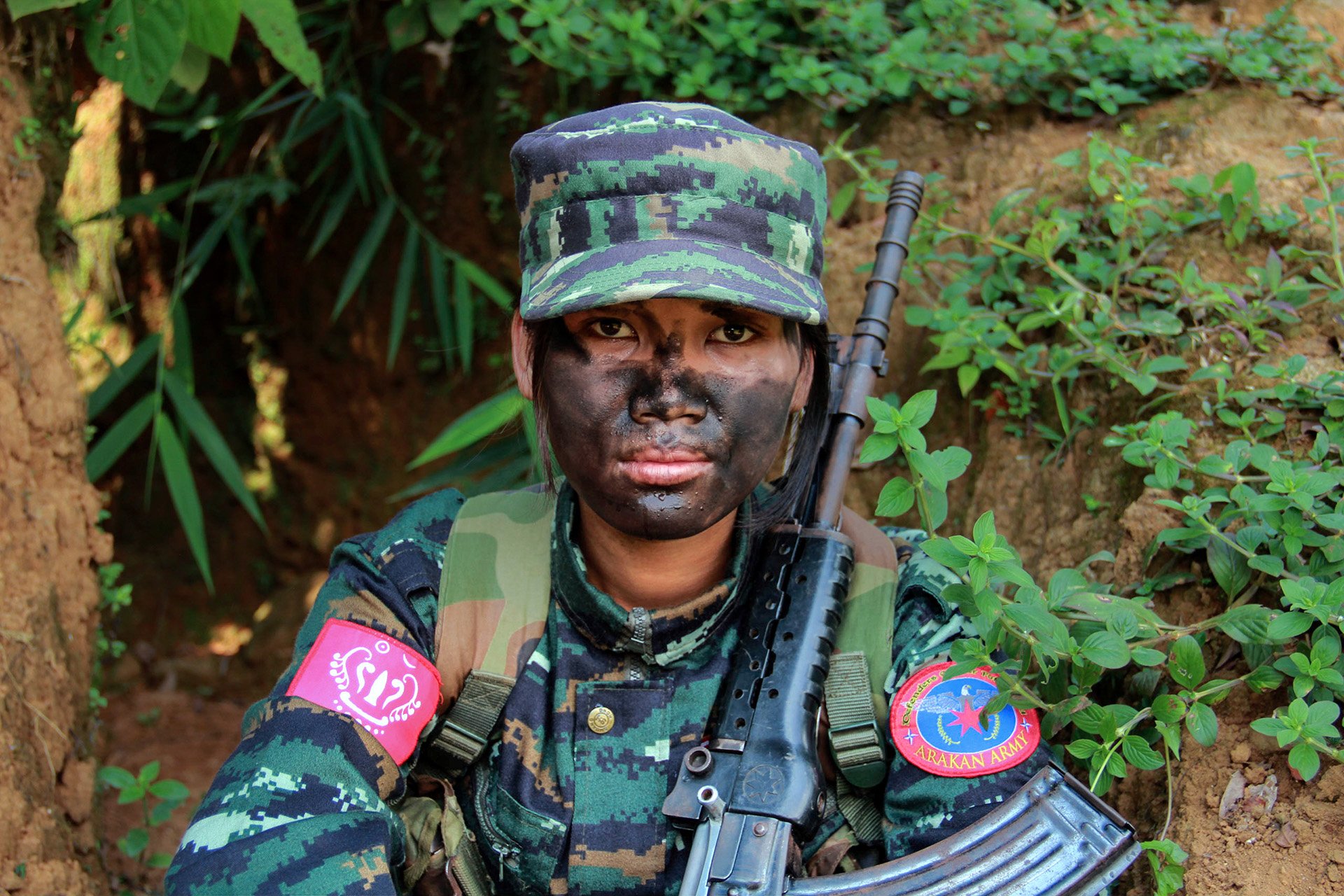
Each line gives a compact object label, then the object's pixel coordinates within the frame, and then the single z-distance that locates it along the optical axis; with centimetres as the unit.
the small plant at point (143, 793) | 88
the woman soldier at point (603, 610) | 64
